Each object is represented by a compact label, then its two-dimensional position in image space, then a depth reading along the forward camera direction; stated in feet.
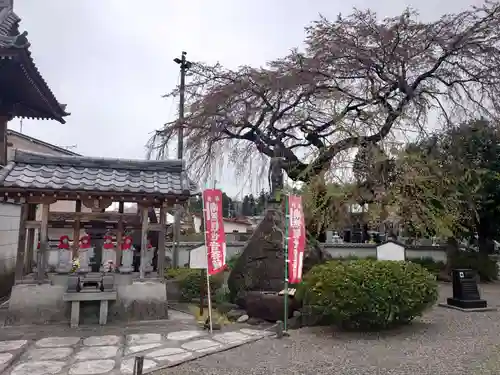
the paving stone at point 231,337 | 21.91
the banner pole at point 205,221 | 25.07
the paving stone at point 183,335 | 22.16
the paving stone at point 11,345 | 19.63
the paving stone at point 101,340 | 20.97
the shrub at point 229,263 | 43.41
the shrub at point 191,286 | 34.17
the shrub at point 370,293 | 21.80
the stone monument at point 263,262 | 32.19
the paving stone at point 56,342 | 20.44
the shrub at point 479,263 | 53.06
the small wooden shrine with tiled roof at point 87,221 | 24.50
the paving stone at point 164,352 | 19.10
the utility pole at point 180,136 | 43.70
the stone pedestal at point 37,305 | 24.23
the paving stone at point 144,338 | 21.22
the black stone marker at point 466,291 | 29.99
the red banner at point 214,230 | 25.00
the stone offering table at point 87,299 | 24.26
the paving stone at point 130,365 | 17.07
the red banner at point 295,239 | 24.85
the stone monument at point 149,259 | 27.02
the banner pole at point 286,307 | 23.85
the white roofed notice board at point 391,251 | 46.62
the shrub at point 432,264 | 56.04
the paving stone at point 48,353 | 18.60
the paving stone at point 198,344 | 20.49
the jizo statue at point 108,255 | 26.68
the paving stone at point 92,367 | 16.86
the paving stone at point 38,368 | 16.79
